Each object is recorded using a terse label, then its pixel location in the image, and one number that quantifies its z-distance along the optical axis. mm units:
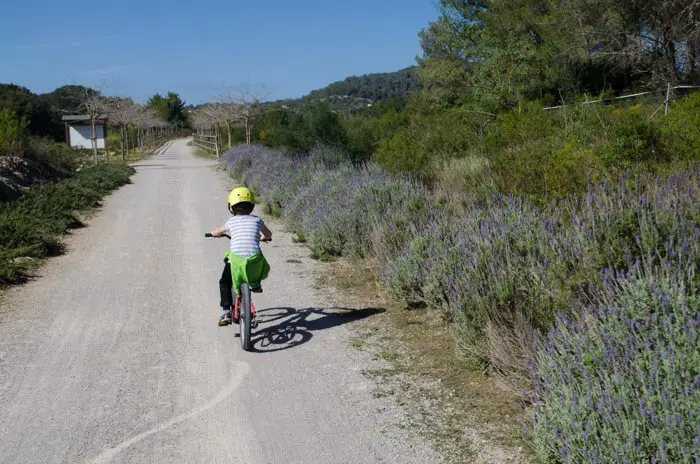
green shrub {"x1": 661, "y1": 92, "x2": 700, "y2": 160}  8859
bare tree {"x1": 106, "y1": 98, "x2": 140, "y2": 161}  44969
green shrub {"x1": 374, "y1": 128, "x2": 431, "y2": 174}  13203
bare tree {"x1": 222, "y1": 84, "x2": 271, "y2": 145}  36125
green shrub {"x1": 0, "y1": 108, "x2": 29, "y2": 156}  20625
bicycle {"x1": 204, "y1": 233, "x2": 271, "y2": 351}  5516
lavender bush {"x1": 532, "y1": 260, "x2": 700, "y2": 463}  2578
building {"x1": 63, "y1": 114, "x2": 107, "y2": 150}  58719
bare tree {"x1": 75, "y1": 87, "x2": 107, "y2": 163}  36038
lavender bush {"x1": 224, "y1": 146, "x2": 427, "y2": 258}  8602
